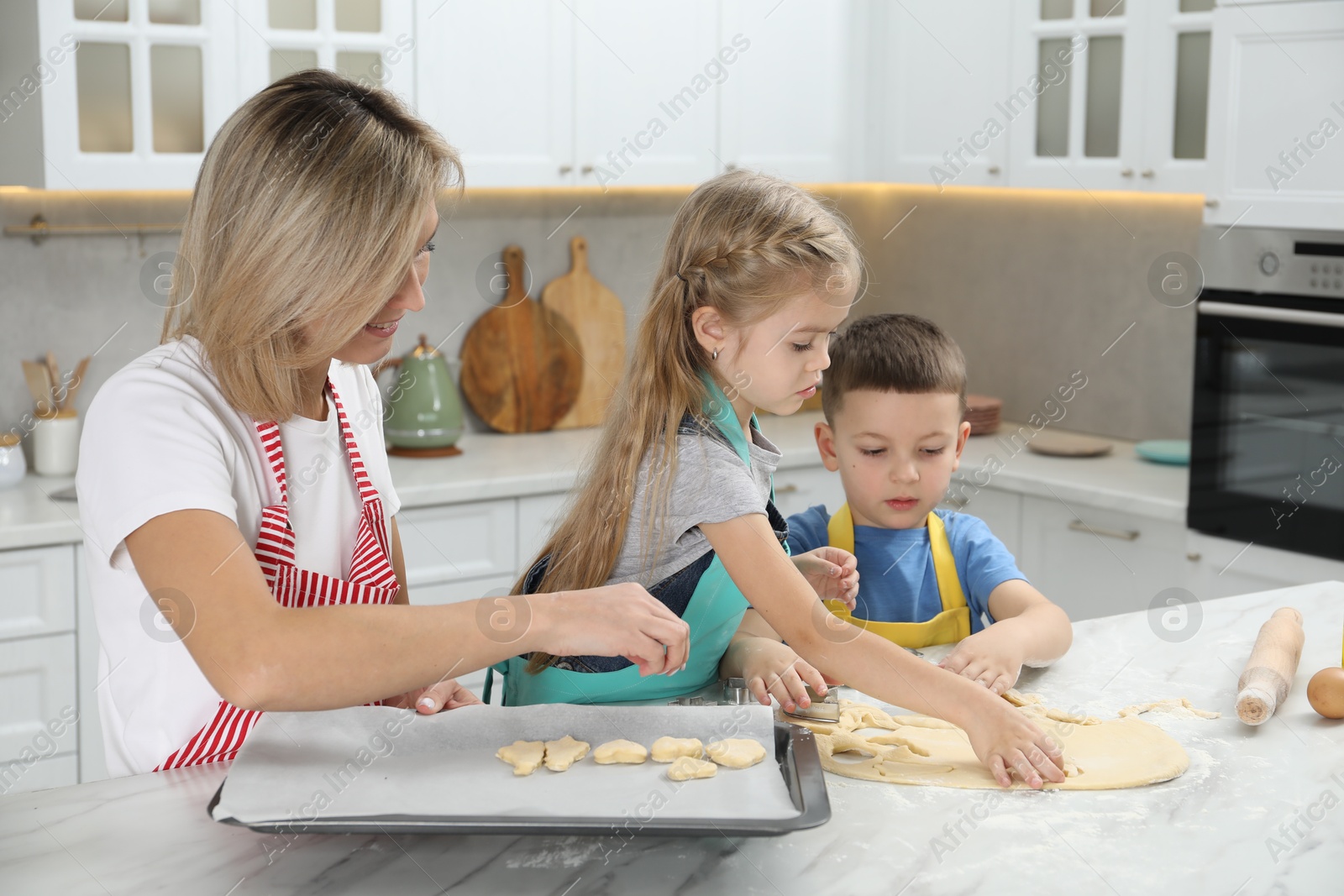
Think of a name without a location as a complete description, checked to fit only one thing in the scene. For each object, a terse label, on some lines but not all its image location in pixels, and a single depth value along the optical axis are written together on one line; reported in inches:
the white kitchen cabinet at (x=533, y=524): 108.0
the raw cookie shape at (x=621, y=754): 39.1
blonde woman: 38.6
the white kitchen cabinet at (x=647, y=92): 114.3
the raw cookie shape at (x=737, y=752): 38.8
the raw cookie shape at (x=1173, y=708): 47.3
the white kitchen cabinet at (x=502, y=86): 107.1
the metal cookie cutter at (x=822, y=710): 46.2
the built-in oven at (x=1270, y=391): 93.2
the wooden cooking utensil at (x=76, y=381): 108.6
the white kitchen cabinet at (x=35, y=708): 91.3
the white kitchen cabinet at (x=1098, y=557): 104.7
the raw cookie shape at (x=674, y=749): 39.2
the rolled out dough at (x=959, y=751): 41.1
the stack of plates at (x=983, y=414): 126.8
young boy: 63.1
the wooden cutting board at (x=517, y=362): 124.8
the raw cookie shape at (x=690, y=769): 37.7
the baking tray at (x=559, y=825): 33.4
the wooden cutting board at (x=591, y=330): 127.6
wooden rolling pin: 45.7
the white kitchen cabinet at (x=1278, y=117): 90.7
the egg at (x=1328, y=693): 46.8
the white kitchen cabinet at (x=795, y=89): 122.4
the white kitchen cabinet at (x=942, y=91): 119.3
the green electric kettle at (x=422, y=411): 114.2
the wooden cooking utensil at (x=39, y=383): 105.3
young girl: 49.1
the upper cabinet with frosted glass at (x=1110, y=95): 104.6
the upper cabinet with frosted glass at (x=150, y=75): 93.4
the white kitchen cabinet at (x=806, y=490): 119.6
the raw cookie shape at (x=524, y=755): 38.4
